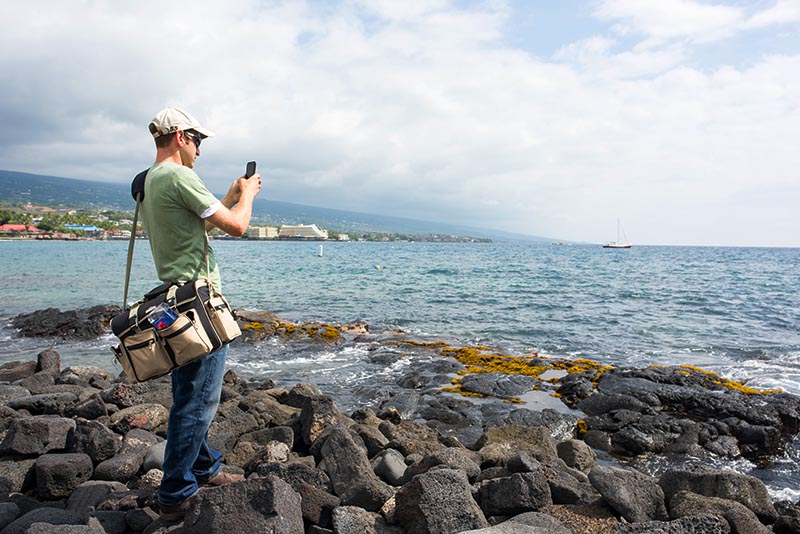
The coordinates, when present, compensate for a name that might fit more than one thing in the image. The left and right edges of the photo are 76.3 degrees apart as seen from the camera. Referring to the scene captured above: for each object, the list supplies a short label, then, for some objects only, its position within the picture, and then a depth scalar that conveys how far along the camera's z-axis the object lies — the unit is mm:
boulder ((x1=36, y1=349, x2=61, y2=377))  10263
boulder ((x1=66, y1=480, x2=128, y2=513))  4145
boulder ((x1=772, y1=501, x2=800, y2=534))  4715
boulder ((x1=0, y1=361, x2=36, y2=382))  10008
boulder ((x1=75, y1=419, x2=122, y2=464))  5145
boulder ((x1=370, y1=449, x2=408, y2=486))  5082
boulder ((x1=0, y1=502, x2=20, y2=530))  3824
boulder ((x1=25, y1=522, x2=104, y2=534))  3389
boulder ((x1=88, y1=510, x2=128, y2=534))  3715
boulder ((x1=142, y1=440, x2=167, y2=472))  4840
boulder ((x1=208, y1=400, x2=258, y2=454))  5672
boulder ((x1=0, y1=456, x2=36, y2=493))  4666
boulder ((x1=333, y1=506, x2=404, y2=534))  3764
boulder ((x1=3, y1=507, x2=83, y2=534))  3680
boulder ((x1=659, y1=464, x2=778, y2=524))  4973
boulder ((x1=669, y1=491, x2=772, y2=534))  4297
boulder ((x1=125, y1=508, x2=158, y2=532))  3791
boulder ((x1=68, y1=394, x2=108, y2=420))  6488
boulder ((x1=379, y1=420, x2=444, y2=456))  6070
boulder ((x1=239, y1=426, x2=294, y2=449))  5816
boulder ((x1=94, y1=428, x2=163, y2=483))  4824
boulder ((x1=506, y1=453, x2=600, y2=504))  4520
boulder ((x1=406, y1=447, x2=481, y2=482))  4836
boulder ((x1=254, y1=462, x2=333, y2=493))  4320
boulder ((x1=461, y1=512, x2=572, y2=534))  3562
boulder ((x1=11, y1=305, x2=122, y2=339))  18203
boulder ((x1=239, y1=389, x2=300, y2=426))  7133
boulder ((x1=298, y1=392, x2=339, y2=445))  5852
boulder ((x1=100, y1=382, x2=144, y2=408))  7027
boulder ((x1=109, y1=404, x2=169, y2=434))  6145
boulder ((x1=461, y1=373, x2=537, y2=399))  11070
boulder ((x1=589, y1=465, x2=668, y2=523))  4324
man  3369
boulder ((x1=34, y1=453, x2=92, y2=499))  4629
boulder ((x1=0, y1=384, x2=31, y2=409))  7730
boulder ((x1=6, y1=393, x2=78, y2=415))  6812
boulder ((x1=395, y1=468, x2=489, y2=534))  3760
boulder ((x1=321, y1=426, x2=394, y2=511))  4289
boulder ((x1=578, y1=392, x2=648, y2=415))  9648
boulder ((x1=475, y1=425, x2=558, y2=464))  6359
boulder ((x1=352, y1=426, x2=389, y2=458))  5914
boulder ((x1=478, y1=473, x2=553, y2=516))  4270
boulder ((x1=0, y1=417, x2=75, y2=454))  5188
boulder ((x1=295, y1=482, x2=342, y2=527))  3846
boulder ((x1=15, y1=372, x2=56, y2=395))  8734
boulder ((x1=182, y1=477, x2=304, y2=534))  3189
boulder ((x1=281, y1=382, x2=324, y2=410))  8336
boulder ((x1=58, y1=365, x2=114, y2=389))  9281
